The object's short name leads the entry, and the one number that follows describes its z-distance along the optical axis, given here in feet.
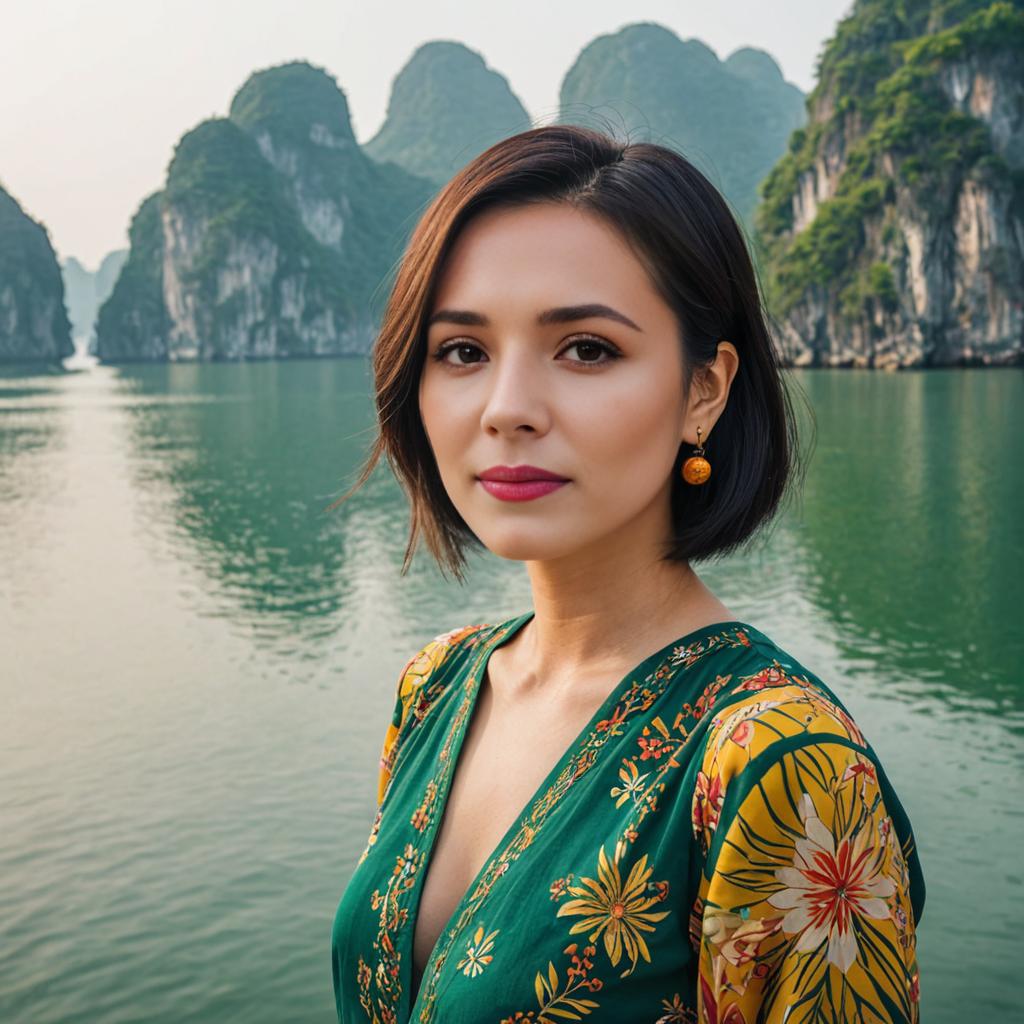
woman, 3.02
